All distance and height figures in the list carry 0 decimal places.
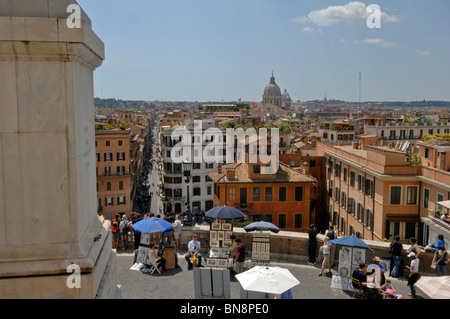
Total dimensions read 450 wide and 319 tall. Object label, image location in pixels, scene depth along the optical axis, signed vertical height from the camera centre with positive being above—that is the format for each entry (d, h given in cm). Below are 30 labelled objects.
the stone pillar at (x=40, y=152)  331 -29
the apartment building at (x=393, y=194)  3136 -603
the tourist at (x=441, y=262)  1230 -407
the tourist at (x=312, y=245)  1382 -403
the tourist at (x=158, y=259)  1254 -410
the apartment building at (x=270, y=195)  4041 -740
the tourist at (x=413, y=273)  1193 -422
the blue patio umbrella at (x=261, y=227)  1470 -371
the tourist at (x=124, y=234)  1538 -412
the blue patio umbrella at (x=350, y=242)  1231 -357
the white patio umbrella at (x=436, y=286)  956 -380
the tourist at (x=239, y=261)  1294 -424
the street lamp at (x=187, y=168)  1938 -237
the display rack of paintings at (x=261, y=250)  1320 -401
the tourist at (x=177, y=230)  1505 -393
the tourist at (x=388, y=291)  1083 -433
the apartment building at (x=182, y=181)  7106 -1090
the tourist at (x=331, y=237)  1355 -389
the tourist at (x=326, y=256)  1307 -413
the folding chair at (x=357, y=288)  1094 -433
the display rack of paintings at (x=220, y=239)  1373 -393
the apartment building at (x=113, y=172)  6619 -878
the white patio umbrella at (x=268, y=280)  964 -367
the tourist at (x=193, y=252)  1317 -408
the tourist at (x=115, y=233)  1551 -414
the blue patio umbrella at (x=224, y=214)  1544 -348
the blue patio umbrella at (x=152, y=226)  1328 -335
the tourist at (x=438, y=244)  1334 -386
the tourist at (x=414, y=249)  1306 -396
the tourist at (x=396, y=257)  1283 -411
